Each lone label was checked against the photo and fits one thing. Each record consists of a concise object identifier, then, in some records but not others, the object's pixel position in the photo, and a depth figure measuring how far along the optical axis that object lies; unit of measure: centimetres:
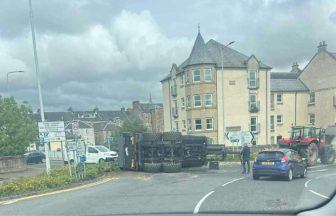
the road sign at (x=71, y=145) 1741
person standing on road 1758
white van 2998
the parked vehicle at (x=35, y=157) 4305
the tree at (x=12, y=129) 2948
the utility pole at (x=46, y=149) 1682
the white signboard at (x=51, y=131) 1656
